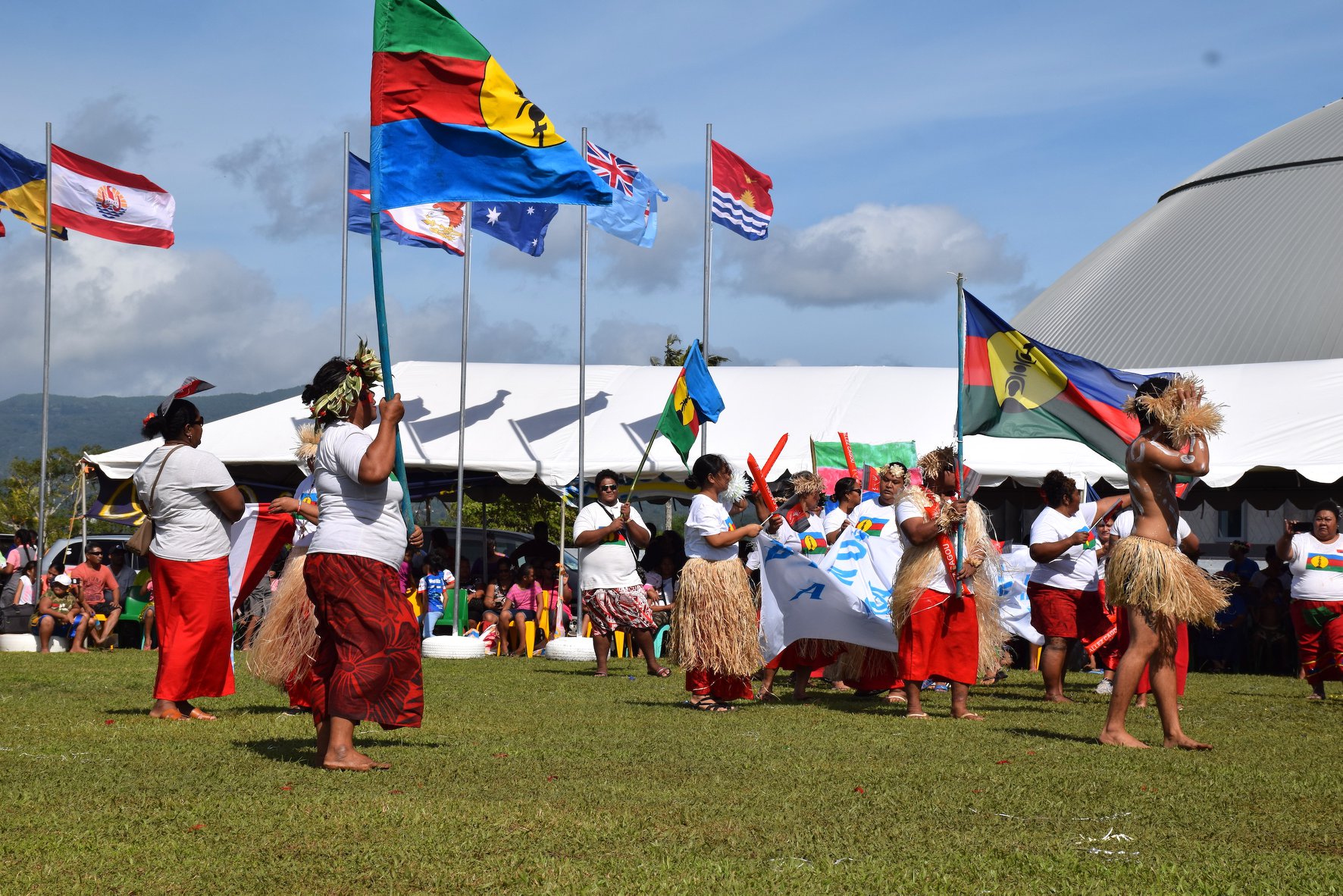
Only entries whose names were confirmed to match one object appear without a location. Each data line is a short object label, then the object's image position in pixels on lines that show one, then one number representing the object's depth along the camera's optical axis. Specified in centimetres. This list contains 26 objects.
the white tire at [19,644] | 1597
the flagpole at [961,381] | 876
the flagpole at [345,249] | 2036
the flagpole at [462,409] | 1692
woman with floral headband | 603
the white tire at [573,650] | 1507
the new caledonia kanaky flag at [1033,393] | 973
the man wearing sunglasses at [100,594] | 1702
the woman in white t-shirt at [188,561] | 805
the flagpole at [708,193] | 1888
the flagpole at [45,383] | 1736
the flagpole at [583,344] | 1695
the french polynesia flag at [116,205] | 1917
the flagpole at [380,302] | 638
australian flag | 1830
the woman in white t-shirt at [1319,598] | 1134
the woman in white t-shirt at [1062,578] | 1054
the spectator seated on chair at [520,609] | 1705
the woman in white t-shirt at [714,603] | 889
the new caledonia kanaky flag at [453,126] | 748
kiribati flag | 1923
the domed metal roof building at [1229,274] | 3469
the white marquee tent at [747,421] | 1630
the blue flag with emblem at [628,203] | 1814
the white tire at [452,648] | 1516
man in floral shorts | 1262
